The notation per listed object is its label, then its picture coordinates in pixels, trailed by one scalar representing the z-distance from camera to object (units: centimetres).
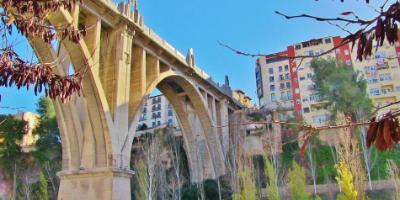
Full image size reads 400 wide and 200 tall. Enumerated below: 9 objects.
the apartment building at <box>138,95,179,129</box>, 6812
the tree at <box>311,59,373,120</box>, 3634
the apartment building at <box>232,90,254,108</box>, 5761
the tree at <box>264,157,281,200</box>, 2248
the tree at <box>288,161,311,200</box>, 2248
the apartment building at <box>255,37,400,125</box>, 4941
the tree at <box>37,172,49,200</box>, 3045
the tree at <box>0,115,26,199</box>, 3494
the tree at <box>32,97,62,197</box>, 3562
